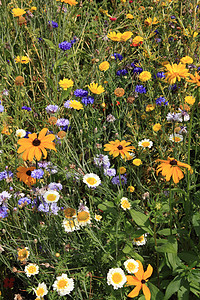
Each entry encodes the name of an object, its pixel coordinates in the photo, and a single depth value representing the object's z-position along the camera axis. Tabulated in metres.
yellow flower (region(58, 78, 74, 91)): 2.12
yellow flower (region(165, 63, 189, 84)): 1.42
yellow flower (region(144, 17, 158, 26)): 2.34
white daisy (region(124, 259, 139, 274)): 1.29
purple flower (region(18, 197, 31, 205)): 1.55
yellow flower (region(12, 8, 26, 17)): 2.27
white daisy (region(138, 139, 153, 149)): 1.83
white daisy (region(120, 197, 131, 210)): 1.47
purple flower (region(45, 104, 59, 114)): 1.87
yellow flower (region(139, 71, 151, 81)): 1.97
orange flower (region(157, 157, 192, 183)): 1.16
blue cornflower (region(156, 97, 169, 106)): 2.06
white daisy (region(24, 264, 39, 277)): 1.37
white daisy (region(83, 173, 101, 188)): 1.42
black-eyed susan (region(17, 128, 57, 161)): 1.26
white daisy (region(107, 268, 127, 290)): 1.21
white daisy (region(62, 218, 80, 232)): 1.39
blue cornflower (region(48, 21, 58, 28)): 2.55
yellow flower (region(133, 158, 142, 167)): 1.77
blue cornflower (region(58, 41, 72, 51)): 2.25
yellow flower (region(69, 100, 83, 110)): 1.86
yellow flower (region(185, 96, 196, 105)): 1.73
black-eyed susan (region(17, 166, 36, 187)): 1.50
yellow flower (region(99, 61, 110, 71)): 2.06
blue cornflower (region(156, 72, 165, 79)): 2.29
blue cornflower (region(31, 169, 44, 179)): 1.45
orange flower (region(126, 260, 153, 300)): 1.24
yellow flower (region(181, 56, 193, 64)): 1.77
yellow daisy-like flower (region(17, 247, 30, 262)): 1.38
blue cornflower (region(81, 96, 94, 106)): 2.02
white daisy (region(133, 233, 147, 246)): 1.50
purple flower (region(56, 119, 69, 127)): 1.84
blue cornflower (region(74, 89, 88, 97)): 2.06
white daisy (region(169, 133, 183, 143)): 1.73
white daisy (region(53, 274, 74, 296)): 1.25
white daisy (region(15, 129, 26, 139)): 1.81
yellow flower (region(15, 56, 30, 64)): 2.37
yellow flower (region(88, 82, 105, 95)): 2.01
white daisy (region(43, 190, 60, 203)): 1.35
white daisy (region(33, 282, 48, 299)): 1.29
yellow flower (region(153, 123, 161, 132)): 1.85
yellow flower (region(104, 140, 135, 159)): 1.42
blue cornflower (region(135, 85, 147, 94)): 2.10
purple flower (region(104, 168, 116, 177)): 1.73
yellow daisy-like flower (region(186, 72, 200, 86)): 1.29
